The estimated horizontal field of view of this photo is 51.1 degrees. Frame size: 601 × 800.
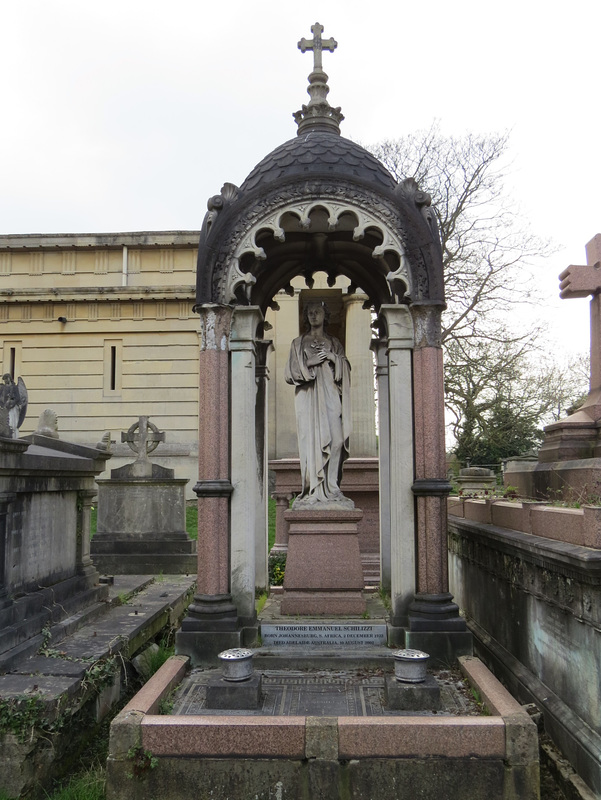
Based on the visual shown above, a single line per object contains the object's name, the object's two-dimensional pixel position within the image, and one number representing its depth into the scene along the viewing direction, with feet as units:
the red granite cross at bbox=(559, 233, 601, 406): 22.67
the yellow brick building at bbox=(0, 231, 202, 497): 77.10
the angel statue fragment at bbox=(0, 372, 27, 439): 20.40
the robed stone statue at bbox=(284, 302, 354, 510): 23.35
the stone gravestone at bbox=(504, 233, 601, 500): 21.75
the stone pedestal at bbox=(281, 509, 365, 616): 20.94
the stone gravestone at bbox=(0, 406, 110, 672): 19.74
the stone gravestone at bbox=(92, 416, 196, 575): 38.91
